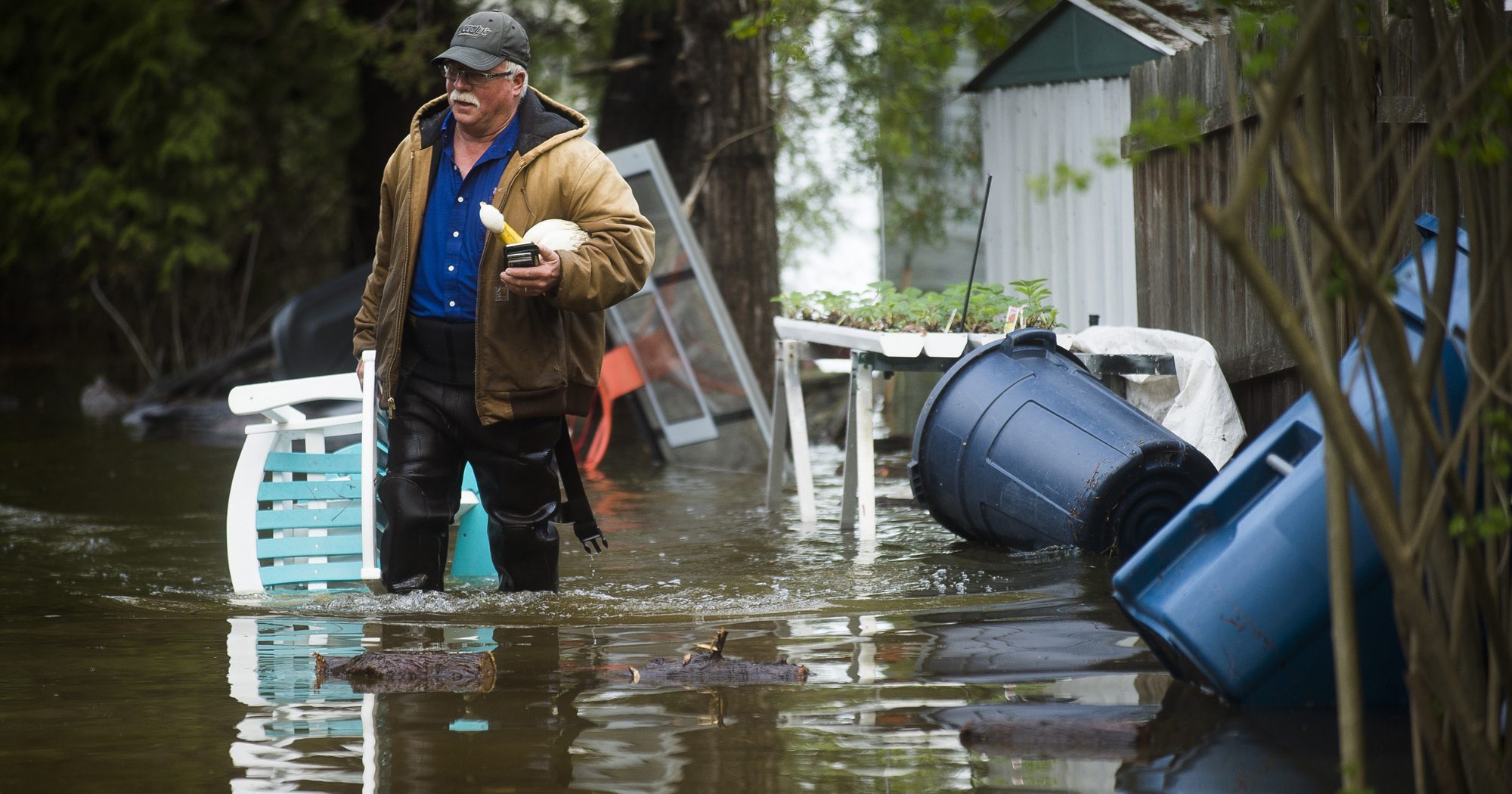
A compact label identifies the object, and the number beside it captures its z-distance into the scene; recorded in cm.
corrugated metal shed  1689
